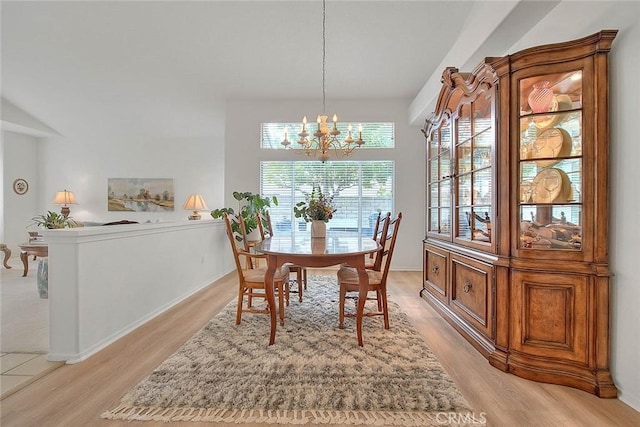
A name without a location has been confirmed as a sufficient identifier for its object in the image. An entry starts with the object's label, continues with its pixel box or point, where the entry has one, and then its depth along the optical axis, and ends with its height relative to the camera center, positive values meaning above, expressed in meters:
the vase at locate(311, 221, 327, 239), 3.29 -0.20
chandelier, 3.02 +0.75
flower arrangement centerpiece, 3.22 -0.04
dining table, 2.38 -0.39
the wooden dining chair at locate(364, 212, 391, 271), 3.07 -0.50
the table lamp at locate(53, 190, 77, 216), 6.86 +0.23
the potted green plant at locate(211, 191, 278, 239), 4.86 +0.03
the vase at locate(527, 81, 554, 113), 2.06 +0.77
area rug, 1.63 -1.07
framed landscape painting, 7.09 +0.37
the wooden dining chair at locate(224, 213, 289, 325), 2.72 -0.63
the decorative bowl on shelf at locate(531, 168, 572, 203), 2.01 +0.17
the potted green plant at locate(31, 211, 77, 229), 4.10 -0.18
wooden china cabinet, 1.85 -0.03
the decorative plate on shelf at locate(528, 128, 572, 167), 2.01 +0.44
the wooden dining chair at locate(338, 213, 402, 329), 2.63 -0.63
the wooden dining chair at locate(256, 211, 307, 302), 3.52 -0.67
